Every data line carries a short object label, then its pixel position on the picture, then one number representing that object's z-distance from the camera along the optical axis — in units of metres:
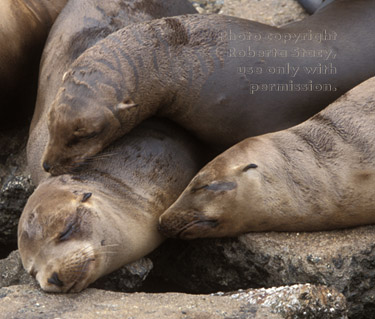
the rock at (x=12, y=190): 11.53
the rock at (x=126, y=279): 9.49
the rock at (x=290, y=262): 9.02
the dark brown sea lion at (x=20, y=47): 12.02
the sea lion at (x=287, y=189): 9.34
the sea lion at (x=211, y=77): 10.06
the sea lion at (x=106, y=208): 8.82
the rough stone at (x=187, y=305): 7.86
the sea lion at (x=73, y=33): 11.04
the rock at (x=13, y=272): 9.95
